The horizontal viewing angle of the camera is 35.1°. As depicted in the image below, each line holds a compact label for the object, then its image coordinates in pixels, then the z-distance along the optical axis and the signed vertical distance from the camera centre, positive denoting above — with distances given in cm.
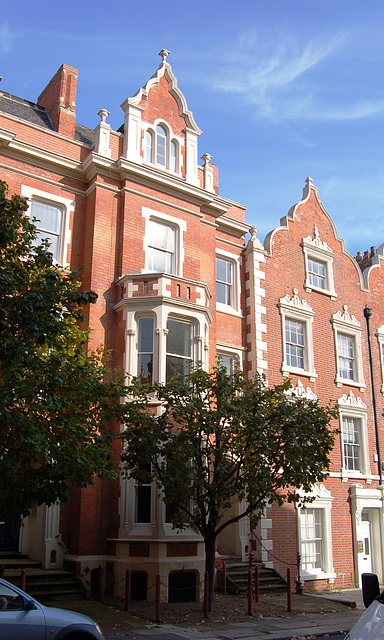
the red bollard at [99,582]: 1530 -204
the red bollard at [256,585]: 1600 -218
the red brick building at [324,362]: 2077 +498
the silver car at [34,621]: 763 -153
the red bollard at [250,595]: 1445 -220
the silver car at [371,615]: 442 -87
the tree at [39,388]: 1028 +195
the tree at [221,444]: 1366 +122
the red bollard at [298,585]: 1906 -257
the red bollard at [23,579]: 1211 -155
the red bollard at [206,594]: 1379 -209
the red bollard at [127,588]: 1394 -198
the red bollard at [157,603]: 1309 -217
